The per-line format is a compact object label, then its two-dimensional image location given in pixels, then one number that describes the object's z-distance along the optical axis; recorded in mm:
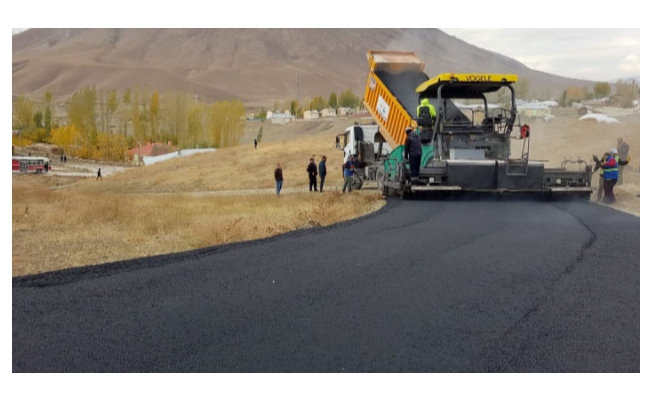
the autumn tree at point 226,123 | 80188
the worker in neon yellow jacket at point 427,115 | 15891
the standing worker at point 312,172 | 25438
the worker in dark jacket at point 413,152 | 15031
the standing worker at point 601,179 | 15733
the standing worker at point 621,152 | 18431
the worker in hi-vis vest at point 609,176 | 15344
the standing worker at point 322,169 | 25217
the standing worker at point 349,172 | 22828
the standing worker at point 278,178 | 25000
